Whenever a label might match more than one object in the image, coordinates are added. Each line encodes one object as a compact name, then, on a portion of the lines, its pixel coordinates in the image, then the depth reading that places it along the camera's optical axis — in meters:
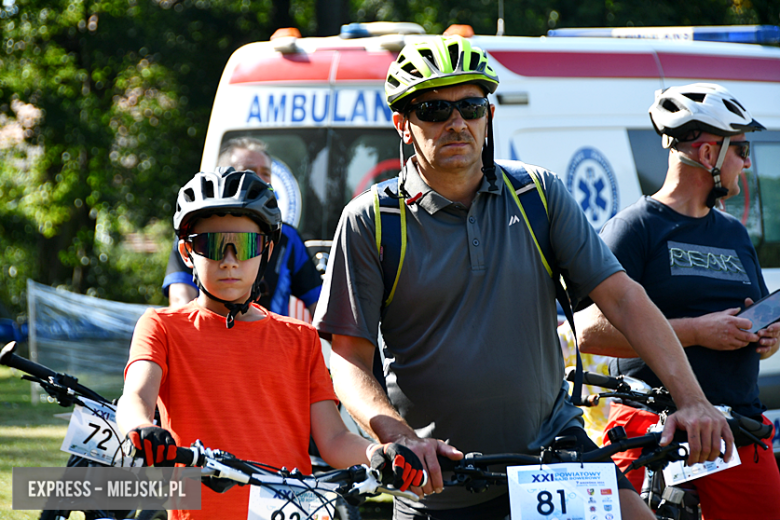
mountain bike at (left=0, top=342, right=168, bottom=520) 7.80
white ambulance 11.81
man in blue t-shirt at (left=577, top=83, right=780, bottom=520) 6.99
